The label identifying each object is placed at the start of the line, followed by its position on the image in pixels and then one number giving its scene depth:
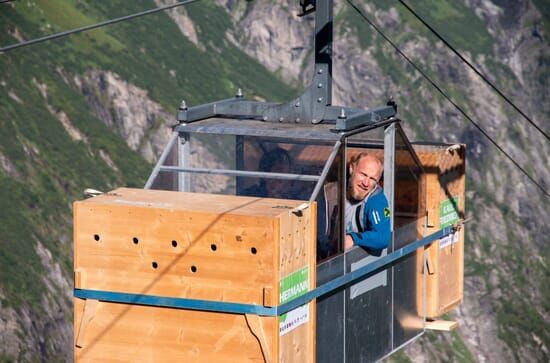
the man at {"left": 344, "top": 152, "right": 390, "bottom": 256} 16.22
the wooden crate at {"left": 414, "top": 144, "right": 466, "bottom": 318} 18.65
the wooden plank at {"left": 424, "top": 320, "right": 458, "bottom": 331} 18.69
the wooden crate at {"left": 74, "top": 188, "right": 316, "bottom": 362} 14.06
